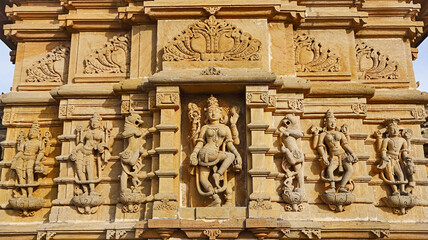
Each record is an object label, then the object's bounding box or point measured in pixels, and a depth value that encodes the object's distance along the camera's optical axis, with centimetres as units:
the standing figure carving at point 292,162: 915
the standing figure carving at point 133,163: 921
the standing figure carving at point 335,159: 924
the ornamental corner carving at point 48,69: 1069
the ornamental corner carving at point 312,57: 1033
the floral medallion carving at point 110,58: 1042
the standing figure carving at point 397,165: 947
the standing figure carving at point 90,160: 935
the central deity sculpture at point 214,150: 908
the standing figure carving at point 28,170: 956
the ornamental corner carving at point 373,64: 1053
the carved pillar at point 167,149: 897
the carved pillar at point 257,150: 886
